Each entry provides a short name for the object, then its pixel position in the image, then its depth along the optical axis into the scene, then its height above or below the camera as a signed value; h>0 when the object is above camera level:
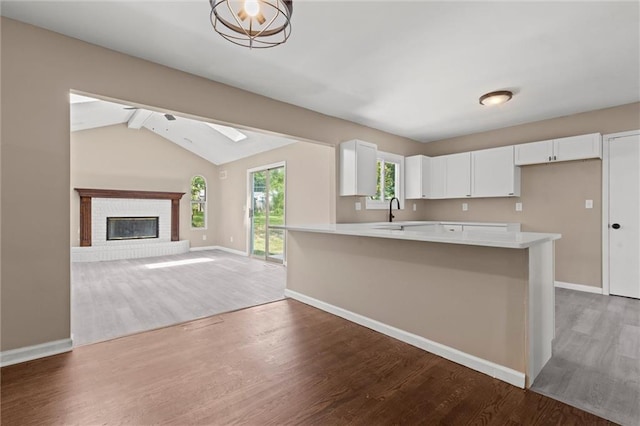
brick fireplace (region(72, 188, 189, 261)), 6.93 -0.23
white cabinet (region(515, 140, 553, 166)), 4.20 +0.87
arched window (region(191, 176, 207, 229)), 8.62 +0.28
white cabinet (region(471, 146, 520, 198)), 4.54 +0.62
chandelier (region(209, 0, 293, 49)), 1.57 +1.37
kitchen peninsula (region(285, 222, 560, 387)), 1.93 -0.63
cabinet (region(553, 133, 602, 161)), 3.83 +0.87
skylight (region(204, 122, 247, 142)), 6.55 +1.79
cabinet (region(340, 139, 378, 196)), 4.23 +0.66
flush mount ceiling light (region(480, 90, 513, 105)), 3.34 +1.31
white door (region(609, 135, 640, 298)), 3.72 -0.04
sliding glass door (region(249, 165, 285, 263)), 6.48 +0.01
